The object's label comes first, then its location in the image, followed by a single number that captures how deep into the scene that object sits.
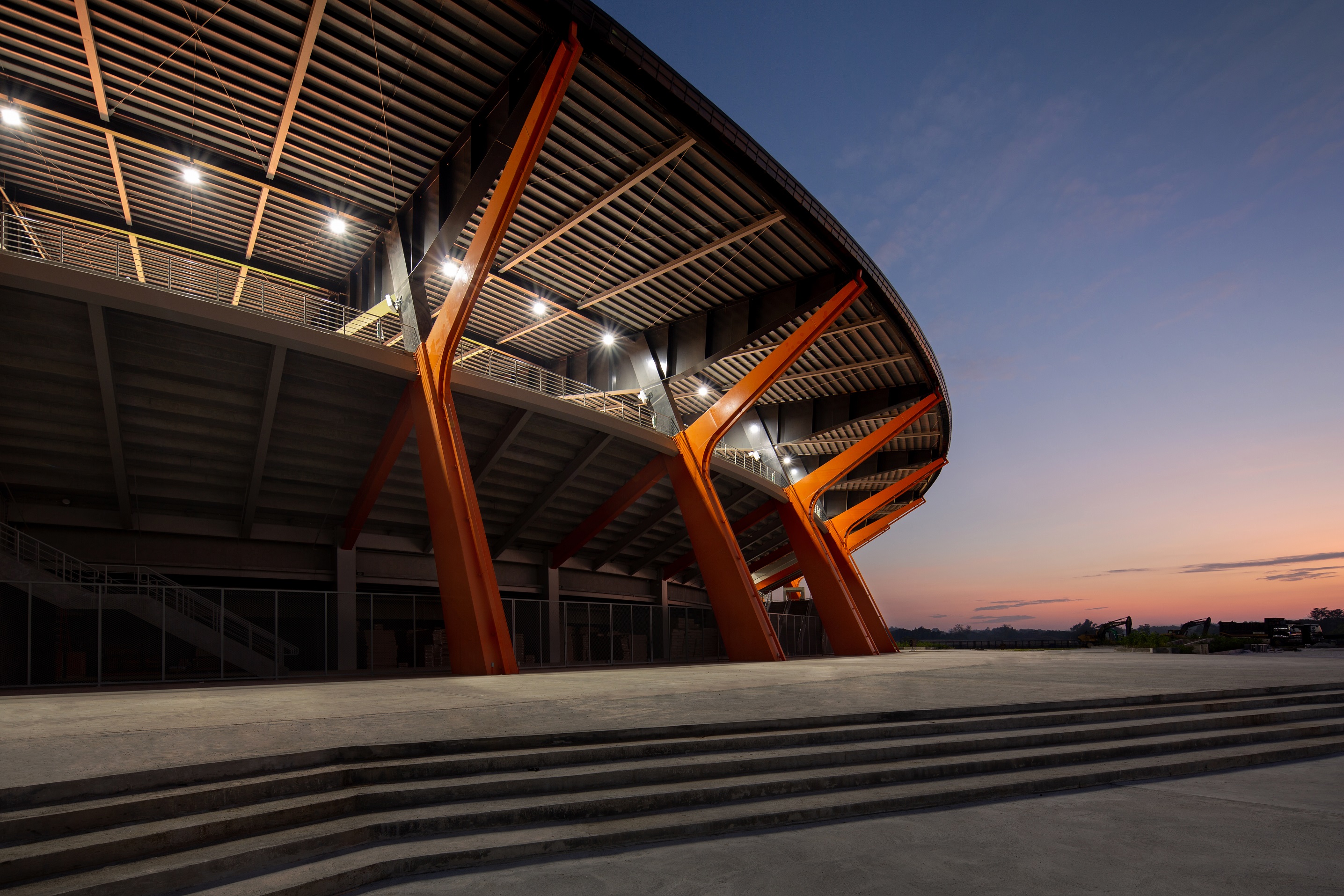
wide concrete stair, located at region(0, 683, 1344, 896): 4.05
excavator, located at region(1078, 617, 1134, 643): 46.22
